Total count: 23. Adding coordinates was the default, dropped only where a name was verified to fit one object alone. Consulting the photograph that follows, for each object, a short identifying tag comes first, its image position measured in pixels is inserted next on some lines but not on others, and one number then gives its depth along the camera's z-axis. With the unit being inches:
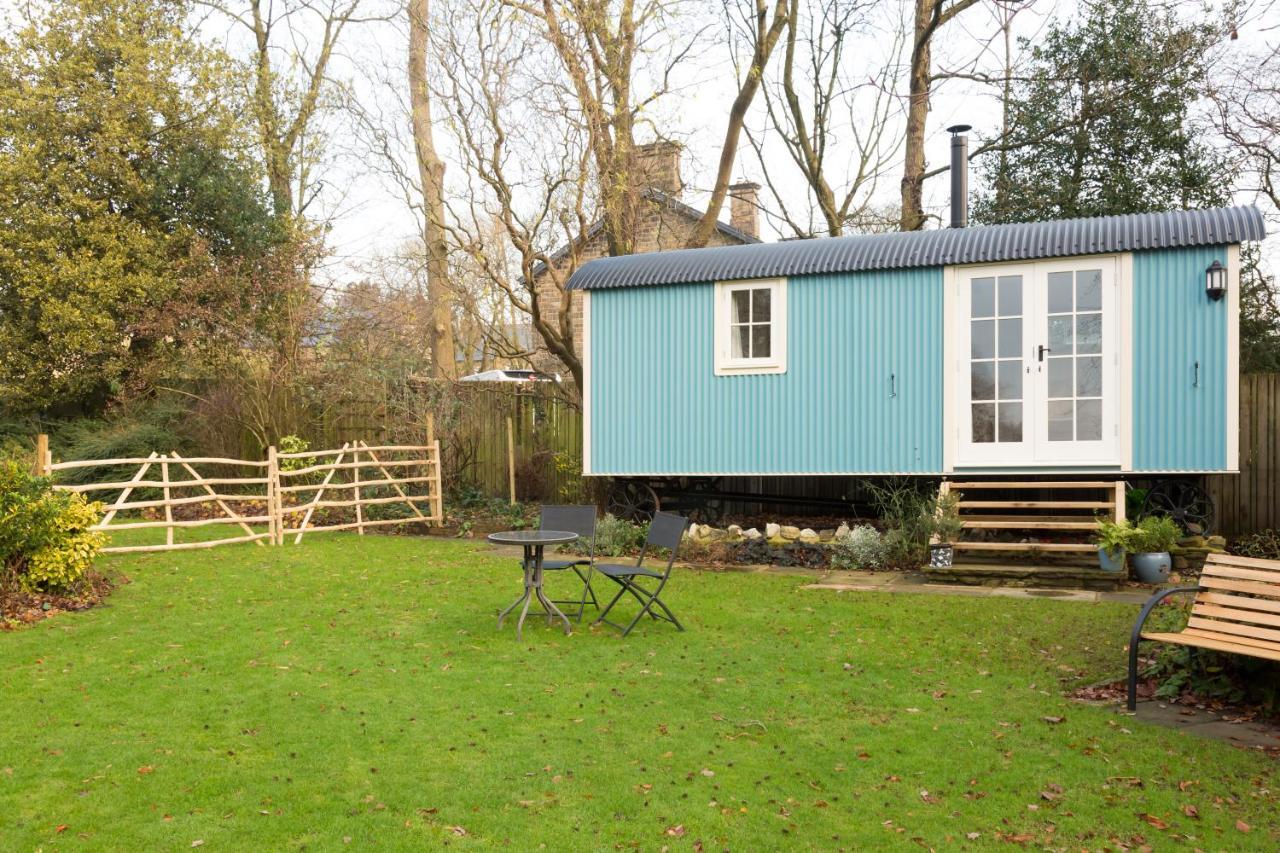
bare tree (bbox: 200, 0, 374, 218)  673.6
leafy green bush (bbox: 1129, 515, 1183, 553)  341.1
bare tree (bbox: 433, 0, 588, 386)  505.4
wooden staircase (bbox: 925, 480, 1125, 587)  350.3
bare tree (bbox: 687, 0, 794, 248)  588.4
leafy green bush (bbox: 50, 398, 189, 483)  559.5
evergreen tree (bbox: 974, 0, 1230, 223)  550.3
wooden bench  190.2
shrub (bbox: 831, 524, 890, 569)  386.9
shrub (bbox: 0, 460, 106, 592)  294.0
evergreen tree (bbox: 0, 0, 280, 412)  575.8
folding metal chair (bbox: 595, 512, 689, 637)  268.6
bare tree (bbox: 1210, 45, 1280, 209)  518.3
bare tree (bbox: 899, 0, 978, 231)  604.4
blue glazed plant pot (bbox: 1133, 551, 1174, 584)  340.2
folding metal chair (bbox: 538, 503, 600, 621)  296.8
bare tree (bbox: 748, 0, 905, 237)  658.8
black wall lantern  358.9
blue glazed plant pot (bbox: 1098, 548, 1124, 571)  340.2
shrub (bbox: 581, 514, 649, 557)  421.4
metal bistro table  265.1
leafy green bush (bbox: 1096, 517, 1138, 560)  339.0
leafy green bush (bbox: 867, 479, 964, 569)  368.5
